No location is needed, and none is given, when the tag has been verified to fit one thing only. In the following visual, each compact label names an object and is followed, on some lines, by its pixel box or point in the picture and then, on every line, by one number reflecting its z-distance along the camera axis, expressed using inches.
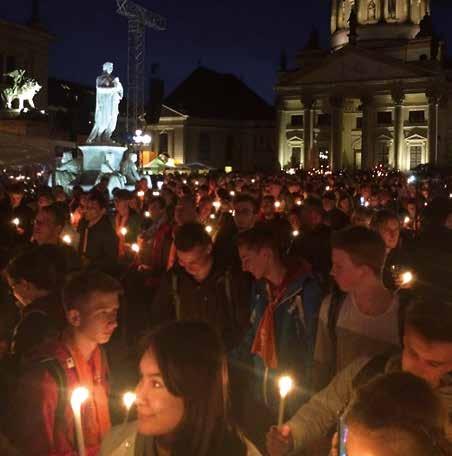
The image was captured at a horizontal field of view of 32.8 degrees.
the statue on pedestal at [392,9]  3230.8
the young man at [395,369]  127.3
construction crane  1989.4
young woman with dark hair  105.2
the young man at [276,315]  194.9
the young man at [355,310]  166.6
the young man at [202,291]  222.1
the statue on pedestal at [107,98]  1031.6
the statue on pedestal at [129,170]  1098.1
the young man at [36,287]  167.3
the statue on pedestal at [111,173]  1023.6
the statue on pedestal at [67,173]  1058.1
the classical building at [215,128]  3558.1
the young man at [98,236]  373.4
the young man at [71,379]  130.7
